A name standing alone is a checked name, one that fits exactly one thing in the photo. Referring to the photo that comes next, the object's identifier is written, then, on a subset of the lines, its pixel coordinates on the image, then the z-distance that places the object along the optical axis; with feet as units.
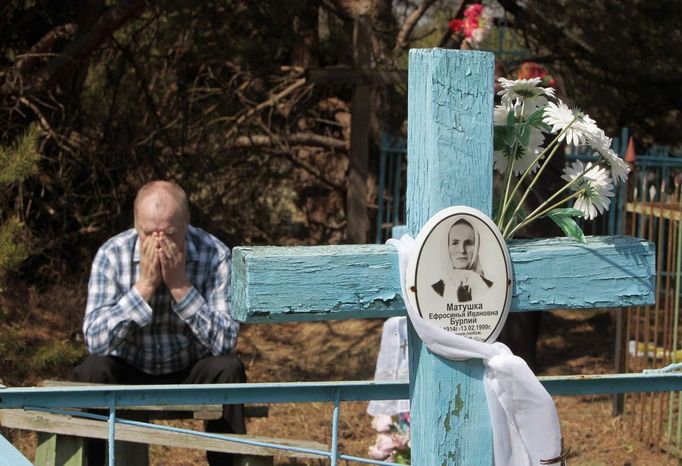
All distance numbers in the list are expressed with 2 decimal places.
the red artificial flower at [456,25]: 27.78
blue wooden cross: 9.19
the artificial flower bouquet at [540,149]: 9.75
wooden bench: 12.92
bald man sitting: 15.33
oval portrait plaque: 9.26
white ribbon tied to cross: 9.28
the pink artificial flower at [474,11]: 26.72
